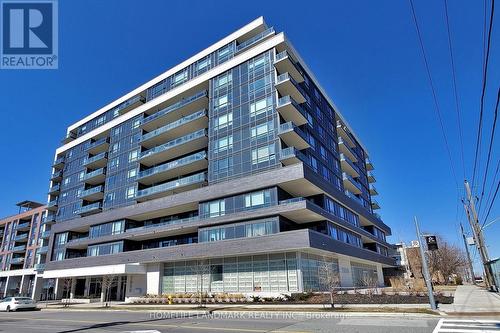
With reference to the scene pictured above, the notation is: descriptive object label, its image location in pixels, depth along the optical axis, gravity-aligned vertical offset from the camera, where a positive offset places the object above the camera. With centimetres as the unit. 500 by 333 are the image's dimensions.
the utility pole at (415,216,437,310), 1952 +40
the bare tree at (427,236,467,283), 7055 +424
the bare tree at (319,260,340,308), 2437 +69
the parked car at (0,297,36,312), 3572 -64
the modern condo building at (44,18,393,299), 3588 +1266
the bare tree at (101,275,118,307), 4661 +145
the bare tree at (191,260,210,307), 3791 +219
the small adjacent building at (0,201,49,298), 8038 +1177
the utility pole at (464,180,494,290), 3358 +421
